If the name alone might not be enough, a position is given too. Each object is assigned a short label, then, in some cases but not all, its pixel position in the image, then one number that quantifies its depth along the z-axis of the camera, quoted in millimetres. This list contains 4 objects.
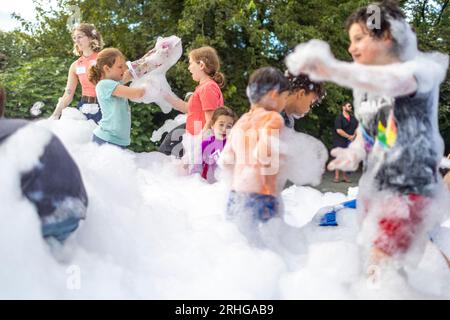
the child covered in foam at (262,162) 2295
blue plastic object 2807
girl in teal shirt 3721
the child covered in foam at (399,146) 1994
